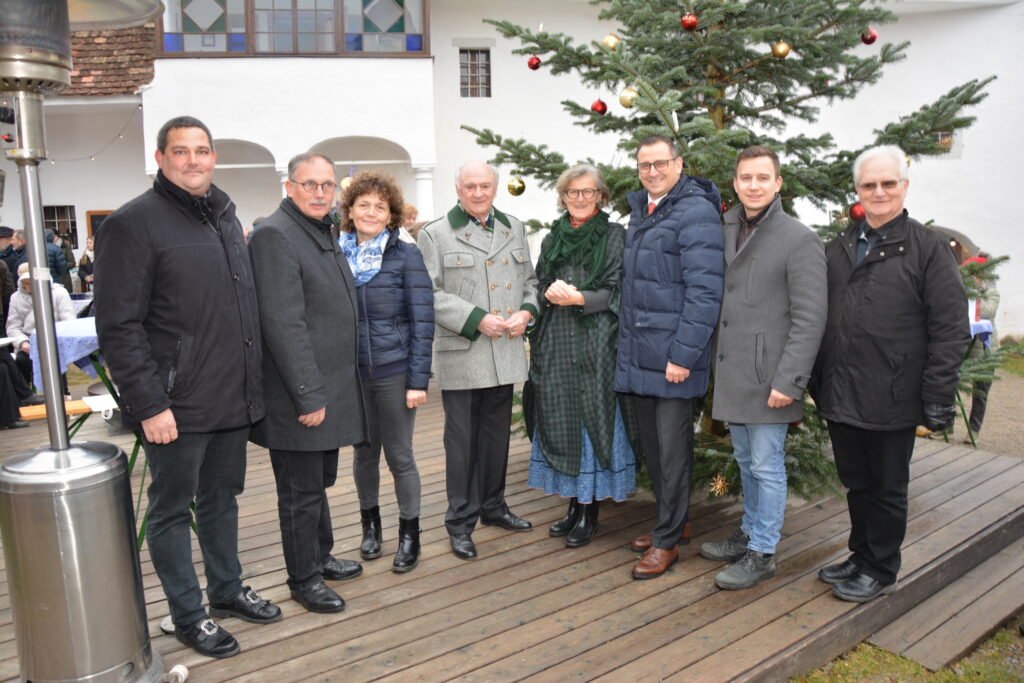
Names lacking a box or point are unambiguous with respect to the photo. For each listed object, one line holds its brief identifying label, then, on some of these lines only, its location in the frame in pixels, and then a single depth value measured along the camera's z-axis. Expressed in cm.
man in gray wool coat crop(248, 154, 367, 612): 311
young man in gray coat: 333
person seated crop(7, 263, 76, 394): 778
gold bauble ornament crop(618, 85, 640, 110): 388
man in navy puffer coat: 348
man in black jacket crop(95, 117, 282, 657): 270
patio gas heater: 251
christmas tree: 414
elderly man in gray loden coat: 383
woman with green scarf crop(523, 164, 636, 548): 387
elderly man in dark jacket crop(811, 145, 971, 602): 314
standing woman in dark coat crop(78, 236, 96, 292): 1349
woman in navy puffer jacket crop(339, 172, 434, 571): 355
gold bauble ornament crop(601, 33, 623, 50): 452
